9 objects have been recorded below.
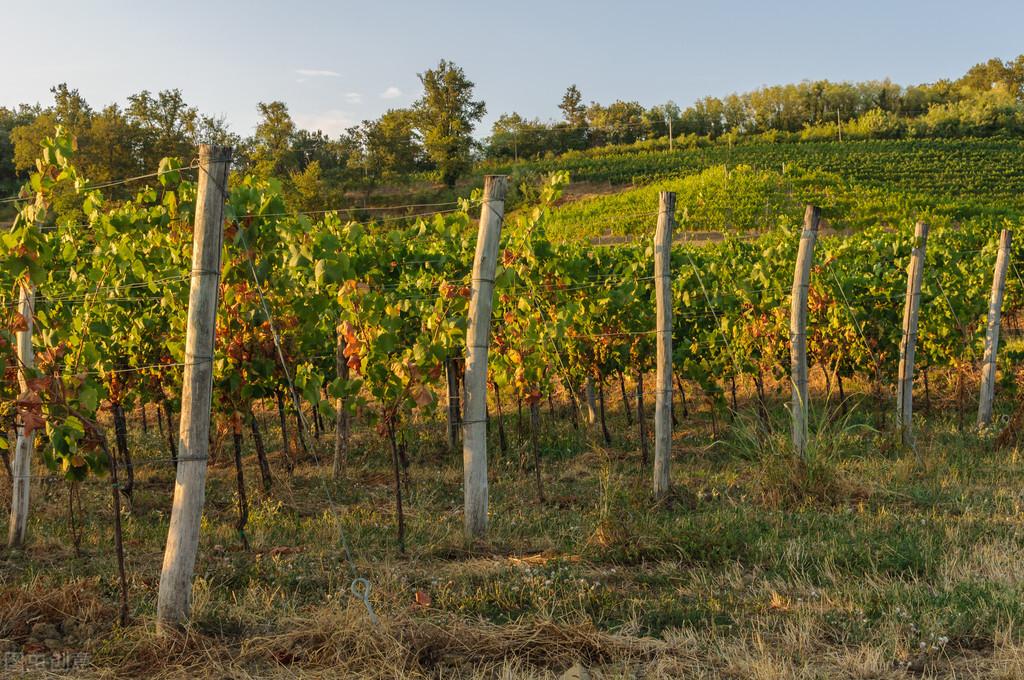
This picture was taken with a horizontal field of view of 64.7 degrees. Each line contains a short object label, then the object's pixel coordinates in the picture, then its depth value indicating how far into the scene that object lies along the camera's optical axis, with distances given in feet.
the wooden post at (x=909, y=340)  26.63
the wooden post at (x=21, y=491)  18.29
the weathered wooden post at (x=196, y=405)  12.32
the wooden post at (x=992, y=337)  29.76
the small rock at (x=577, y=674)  10.70
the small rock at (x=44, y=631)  12.22
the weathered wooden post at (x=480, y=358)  17.81
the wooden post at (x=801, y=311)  23.45
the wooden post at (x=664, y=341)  20.94
